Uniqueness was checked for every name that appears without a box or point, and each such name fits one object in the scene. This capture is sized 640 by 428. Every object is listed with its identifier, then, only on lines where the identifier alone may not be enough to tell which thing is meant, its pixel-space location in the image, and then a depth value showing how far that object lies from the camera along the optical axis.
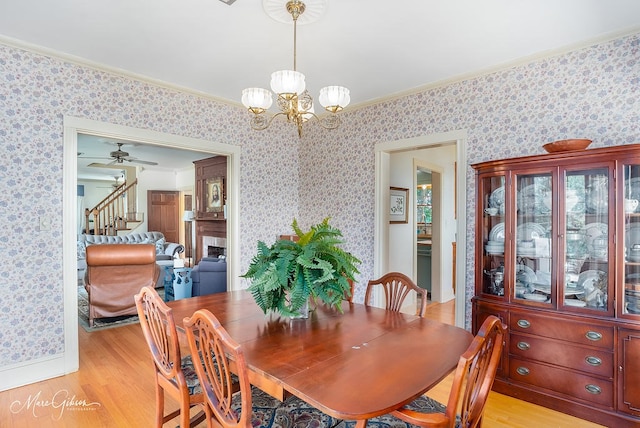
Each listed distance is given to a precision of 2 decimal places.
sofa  6.79
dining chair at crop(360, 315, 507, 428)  1.10
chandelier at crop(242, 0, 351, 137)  1.95
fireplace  6.44
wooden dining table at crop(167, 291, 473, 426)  1.13
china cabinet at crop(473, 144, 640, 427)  2.13
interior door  9.17
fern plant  1.73
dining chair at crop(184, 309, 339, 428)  1.19
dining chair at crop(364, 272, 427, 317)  2.29
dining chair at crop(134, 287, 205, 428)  1.60
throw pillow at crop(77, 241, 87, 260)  6.92
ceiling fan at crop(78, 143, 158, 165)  5.91
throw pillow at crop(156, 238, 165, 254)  7.64
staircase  8.80
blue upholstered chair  4.62
